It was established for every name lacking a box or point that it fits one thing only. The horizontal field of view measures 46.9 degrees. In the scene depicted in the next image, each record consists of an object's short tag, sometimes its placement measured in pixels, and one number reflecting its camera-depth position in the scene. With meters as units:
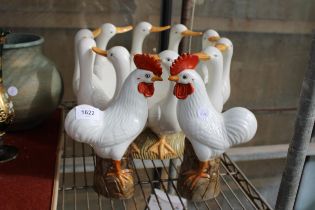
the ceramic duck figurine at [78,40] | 0.74
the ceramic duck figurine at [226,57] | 0.72
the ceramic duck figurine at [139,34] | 0.80
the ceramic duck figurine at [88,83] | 0.69
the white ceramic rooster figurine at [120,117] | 0.58
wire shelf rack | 0.69
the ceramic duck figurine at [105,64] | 0.78
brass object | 0.66
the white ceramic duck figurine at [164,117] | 0.67
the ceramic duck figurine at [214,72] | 0.66
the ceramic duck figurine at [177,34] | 0.78
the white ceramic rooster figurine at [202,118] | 0.58
